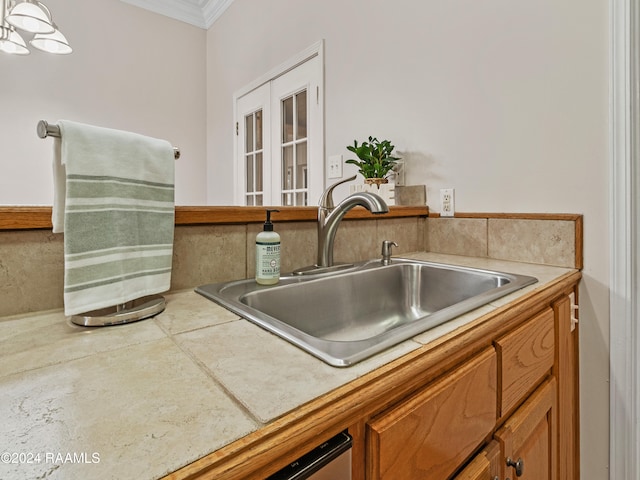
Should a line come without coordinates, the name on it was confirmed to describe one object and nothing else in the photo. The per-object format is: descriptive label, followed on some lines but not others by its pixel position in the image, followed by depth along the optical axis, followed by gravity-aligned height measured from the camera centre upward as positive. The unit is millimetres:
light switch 1902 +371
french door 2076 +661
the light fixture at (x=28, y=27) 1340 +890
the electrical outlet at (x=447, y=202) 1366 +116
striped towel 541 +36
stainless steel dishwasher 314 -220
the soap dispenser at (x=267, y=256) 808 -55
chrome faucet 958 +15
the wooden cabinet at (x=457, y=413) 307 -235
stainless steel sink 514 -150
